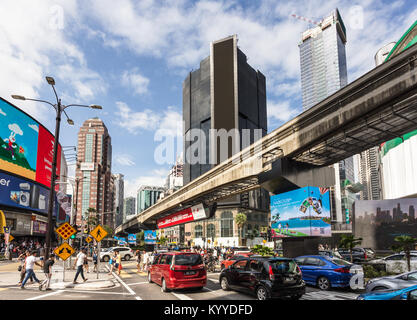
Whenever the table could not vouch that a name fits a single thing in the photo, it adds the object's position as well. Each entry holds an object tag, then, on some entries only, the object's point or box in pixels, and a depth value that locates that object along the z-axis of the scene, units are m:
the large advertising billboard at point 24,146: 55.28
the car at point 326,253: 21.82
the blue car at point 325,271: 13.69
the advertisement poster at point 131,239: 75.61
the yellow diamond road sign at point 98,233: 18.59
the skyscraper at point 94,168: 173.50
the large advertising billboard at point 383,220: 58.12
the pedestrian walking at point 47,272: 14.38
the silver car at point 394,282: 10.13
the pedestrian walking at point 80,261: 16.83
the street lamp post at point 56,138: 17.60
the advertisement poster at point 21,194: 56.17
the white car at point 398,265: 19.31
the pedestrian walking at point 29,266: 14.44
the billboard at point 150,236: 60.68
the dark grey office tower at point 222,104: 148.62
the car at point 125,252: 39.71
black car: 11.05
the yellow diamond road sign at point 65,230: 18.36
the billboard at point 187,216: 34.81
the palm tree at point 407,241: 17.92
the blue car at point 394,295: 7.50
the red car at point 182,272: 13.27
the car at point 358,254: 28.57
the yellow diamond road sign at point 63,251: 16.42
